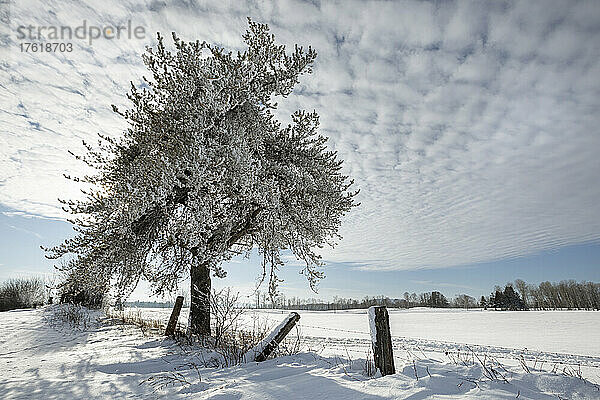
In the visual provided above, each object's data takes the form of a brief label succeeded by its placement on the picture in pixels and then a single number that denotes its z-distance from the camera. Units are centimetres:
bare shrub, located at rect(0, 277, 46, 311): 4547
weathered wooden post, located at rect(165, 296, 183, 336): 1116
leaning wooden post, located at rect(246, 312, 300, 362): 668
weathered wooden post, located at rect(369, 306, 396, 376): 504
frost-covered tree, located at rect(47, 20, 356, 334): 917
